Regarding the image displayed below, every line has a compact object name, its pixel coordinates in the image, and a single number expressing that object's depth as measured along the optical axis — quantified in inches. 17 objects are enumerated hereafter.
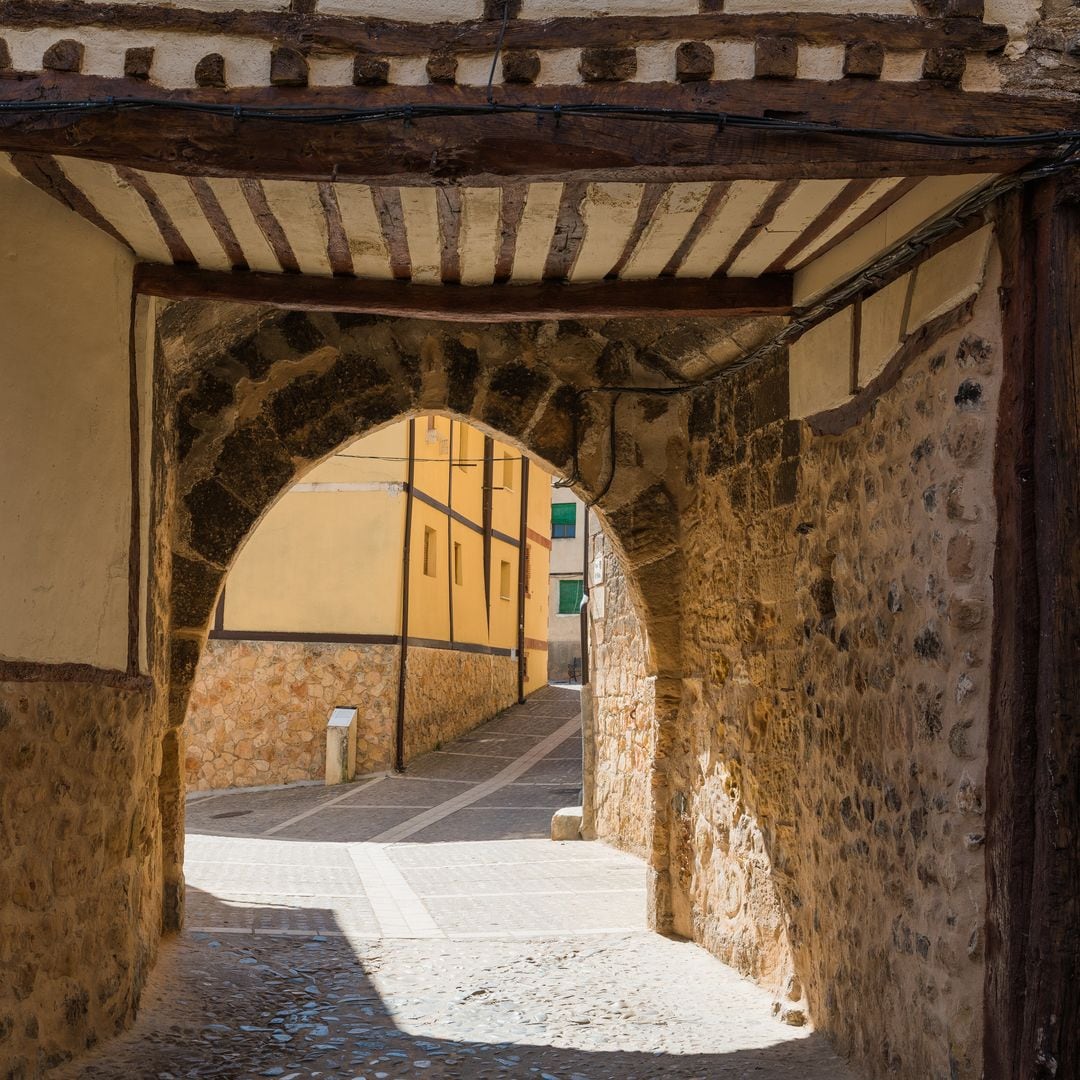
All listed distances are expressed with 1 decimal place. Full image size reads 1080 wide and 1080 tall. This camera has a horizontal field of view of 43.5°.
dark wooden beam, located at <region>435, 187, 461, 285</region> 165.6
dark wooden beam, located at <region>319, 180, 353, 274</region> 163.8
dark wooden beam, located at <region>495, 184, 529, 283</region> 163.8
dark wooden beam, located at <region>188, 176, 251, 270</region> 160.2
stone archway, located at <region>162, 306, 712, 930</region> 238.7
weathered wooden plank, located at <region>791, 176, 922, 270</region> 154.3
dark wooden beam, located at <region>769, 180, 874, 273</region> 157.3
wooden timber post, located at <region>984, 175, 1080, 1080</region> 121.3
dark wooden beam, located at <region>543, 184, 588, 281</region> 164.6
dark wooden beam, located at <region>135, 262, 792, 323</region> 194.2
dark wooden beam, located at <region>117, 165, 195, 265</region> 154.9
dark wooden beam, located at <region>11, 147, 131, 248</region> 150.0
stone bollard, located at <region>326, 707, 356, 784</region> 530.3
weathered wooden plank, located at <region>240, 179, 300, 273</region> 160.7
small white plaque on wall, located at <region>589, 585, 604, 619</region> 396.5
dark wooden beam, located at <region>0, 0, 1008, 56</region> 128.8
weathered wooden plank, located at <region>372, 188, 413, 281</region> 165.3
